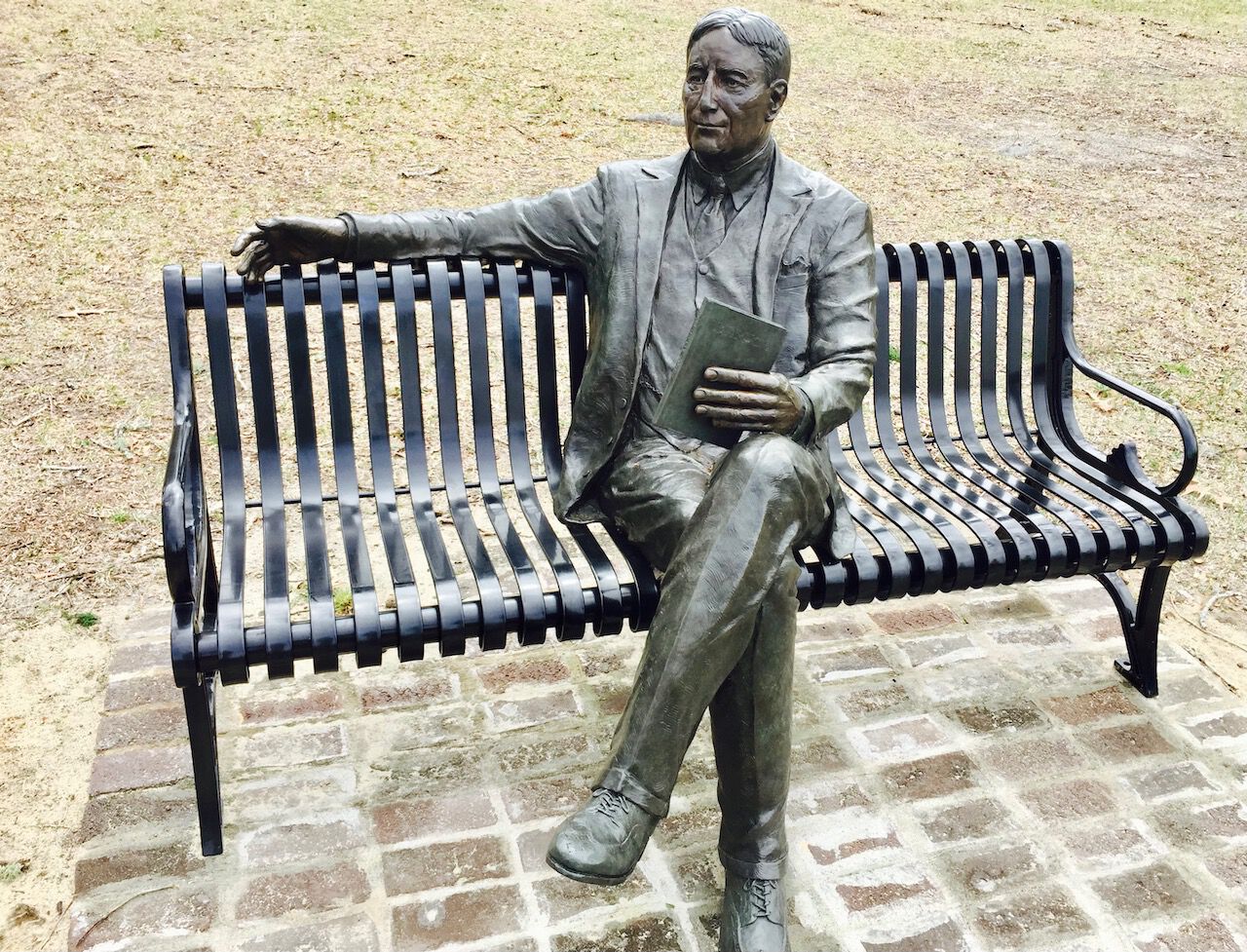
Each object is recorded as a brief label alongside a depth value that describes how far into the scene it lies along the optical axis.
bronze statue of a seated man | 2.79
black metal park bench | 3.11
